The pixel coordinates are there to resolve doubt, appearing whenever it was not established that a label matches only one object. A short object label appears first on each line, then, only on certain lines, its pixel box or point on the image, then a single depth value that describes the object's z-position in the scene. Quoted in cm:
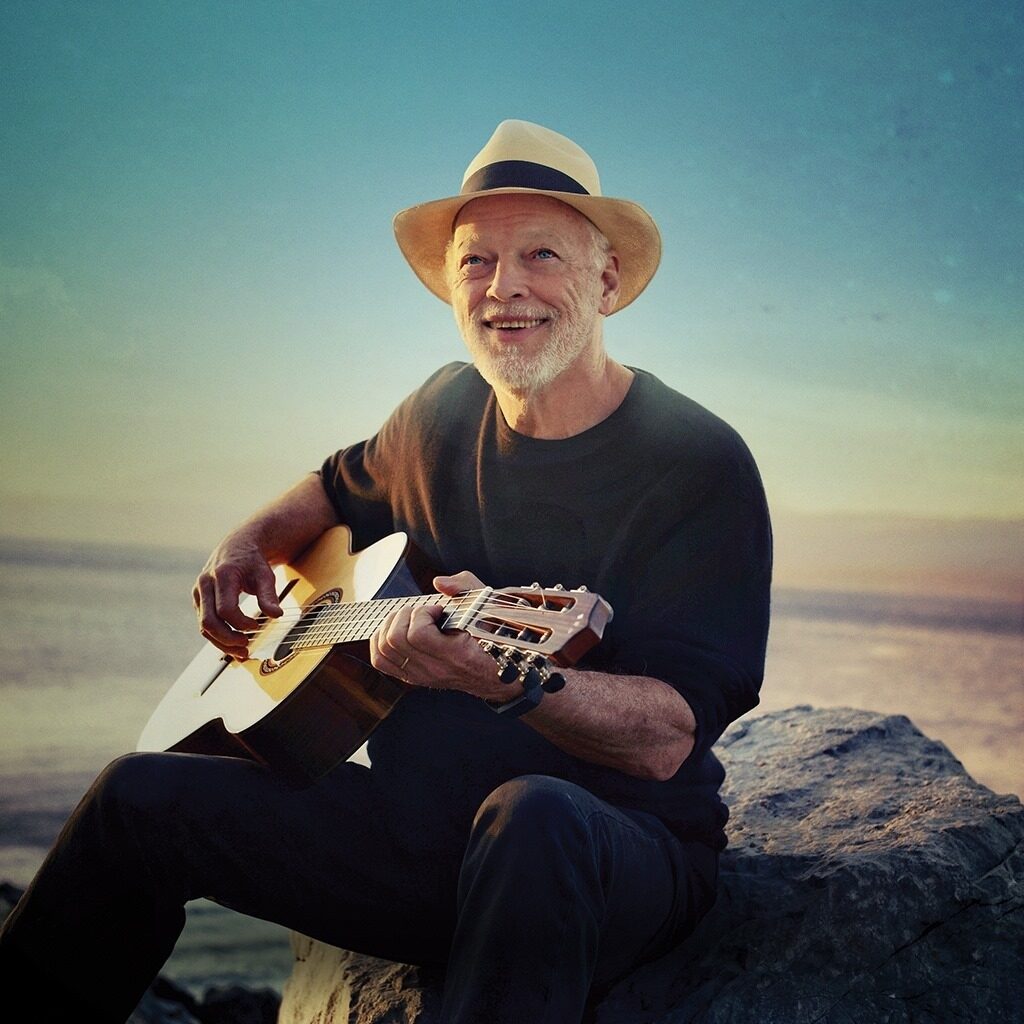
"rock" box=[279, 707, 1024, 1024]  252
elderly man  208
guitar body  269
